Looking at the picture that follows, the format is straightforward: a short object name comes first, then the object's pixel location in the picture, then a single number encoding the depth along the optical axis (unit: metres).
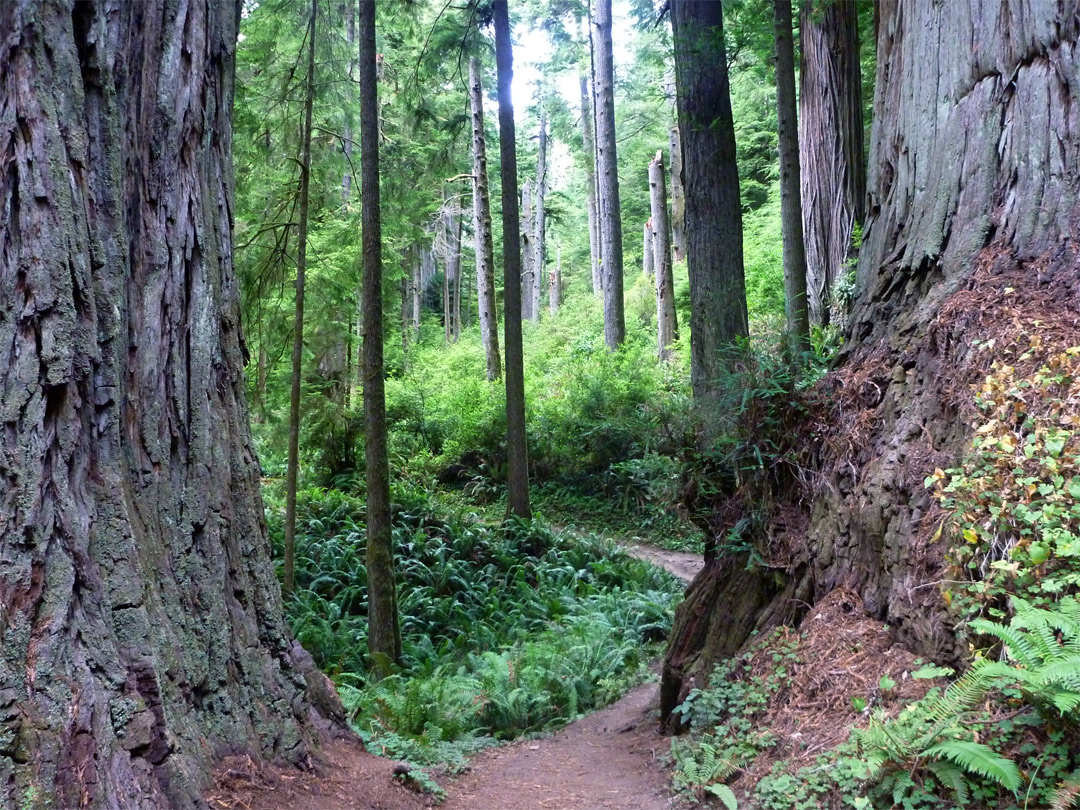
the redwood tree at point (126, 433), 2.32
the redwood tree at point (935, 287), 4.38
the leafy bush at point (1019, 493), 3.38
